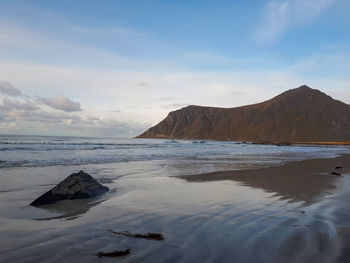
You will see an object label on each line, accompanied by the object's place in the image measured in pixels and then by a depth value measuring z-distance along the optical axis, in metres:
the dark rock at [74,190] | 5.77
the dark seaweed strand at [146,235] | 3.57
